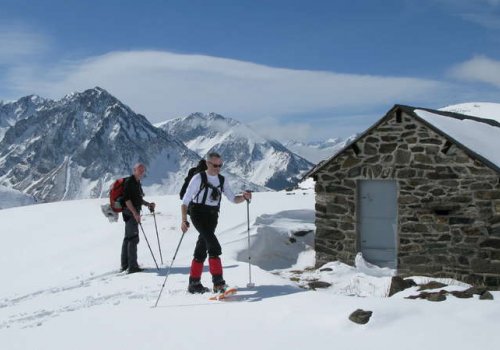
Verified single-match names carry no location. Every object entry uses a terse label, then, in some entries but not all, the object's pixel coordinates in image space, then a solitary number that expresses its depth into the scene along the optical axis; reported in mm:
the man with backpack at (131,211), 11664
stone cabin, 12633
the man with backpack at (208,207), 8453
